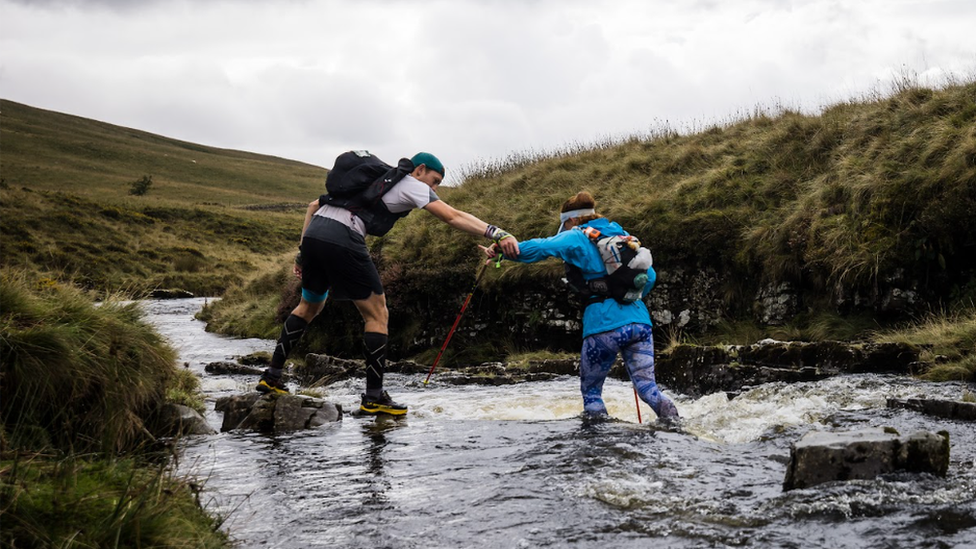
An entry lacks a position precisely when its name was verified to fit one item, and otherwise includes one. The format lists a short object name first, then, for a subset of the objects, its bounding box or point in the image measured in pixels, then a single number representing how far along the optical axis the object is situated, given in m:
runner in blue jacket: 7.02
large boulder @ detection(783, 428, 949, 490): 4.68
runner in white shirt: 7.89
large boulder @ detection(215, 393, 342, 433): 8.13
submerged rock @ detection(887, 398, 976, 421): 6.74
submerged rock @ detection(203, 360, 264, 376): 14.47
